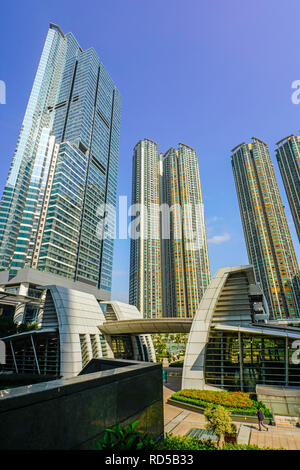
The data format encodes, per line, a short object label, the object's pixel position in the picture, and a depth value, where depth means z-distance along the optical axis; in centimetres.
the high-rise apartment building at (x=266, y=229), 11194
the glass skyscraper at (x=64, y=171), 8606
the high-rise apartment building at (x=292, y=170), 13039
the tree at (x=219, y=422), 1200
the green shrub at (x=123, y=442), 546
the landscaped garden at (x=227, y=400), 1742
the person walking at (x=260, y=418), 1509
